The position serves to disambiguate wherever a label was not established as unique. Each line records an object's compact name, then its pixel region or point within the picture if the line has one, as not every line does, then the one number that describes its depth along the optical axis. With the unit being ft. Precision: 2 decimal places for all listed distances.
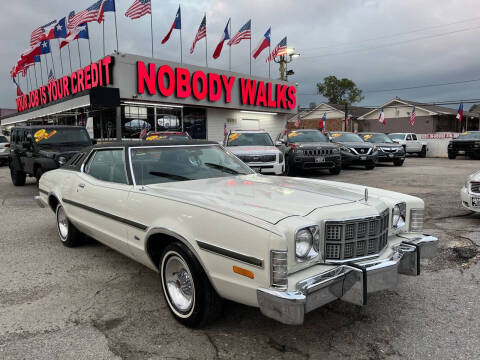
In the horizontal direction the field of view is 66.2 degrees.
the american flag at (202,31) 68.28
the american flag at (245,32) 68.49
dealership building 58.65
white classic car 7.31
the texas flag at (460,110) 101.22
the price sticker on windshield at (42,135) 32.19
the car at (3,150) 59.36
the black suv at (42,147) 29.66
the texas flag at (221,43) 70.28
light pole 89.34
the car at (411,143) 77.05
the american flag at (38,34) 67.97
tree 215.72
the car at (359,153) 46.70
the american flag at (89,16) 58.13
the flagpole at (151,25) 68.12
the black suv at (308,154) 39.27
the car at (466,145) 64.95
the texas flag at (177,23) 64.73
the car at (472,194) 18.52
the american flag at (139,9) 57.26
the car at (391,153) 53.93
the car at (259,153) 34.32
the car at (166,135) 39.26
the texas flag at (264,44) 74.08
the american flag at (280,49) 73.97
